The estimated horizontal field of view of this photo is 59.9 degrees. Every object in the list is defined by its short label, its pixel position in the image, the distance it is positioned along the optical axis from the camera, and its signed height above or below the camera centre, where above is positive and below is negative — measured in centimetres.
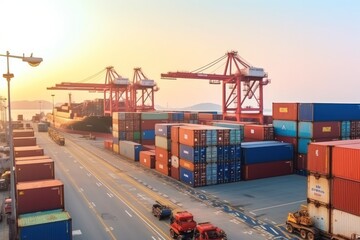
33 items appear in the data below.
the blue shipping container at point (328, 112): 4691 -28
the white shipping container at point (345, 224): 2256 -847
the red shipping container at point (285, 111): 4975 -11
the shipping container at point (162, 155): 4912 -708
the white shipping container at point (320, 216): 2470 -861
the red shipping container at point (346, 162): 2280 -392
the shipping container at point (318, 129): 4709 -299
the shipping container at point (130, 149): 6298 -795
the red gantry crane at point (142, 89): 11506 +860
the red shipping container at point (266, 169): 4516 -885
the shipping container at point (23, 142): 5821 -550
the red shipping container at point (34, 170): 3106 -588
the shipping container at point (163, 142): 4928 -507
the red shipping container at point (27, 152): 4300 -547
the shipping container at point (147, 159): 5572 -865
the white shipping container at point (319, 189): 2488 -648
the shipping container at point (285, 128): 5000 -289
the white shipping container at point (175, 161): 4634 -754
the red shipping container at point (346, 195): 2264 -641
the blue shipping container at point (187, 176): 4236 -912
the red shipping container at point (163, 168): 4928 -925
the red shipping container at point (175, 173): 4620 -930
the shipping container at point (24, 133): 7200 -480
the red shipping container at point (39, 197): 2486 -689
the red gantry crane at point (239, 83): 7844 +750
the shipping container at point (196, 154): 4175 -576
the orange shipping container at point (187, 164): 4225 -741
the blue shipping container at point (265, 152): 4516 -623
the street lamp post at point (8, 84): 1909 +190
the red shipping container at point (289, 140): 4997 -484
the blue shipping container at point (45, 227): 2158 -810
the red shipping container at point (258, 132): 5401 -382
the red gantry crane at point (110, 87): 11431 +950
